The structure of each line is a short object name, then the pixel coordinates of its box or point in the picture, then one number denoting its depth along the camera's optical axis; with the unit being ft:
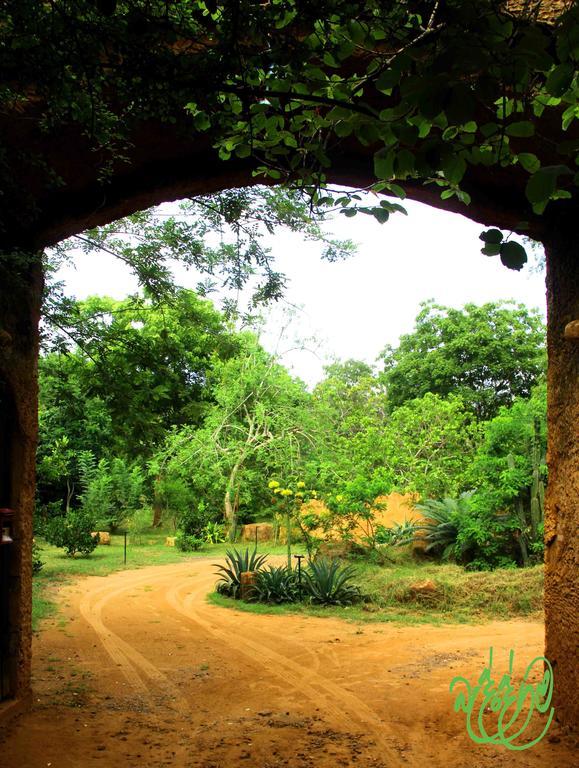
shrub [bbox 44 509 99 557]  50.60
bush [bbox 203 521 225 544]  61.72
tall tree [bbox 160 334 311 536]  57.31
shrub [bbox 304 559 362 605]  31.63
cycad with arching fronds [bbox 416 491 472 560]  38.52
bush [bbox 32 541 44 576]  38.32
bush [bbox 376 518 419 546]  41.86
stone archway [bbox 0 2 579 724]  13.82
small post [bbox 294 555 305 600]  32.63
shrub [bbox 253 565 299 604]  32.19
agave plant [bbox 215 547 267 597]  34.06
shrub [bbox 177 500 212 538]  59.98
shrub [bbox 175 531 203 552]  57.62
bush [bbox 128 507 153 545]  68.39
